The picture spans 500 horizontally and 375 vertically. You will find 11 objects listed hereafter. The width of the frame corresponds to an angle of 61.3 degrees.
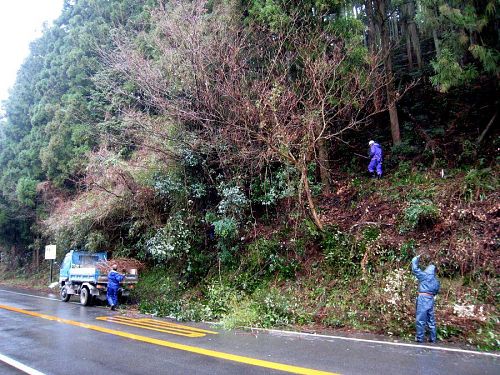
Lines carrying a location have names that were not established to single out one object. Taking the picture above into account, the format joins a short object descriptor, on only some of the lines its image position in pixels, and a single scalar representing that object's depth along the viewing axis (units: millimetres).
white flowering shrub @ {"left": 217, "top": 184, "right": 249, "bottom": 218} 15281
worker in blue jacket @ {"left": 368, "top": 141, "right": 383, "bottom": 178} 15398
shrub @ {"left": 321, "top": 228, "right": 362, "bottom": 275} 12305
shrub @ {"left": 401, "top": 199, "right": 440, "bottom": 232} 11828
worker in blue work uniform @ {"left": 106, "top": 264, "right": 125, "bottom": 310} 15164
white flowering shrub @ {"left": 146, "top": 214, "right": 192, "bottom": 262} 15719
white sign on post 24600
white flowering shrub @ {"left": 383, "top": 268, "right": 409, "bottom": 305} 9896
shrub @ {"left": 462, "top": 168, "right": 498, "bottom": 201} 11992
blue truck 16297
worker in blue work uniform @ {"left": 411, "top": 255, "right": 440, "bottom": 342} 8477
